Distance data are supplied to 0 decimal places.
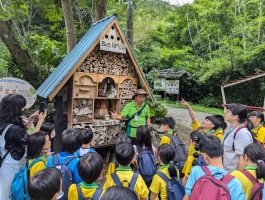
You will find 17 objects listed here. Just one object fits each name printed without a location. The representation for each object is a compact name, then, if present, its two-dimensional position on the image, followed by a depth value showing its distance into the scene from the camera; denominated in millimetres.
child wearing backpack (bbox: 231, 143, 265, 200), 2184
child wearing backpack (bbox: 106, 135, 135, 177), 2923
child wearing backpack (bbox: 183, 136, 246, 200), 1889
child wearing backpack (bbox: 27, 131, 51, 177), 2705
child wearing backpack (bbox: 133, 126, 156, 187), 3268
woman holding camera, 2791
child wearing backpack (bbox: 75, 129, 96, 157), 3292
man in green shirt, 5062
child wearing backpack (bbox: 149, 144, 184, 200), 2752
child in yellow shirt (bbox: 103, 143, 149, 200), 2479
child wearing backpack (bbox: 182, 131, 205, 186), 3189
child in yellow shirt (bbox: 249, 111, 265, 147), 4704
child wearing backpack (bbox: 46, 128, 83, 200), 2621
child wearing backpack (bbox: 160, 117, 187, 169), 3914
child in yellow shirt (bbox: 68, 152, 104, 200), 2213
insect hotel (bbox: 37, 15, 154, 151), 5082
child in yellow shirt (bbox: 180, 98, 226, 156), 3986
